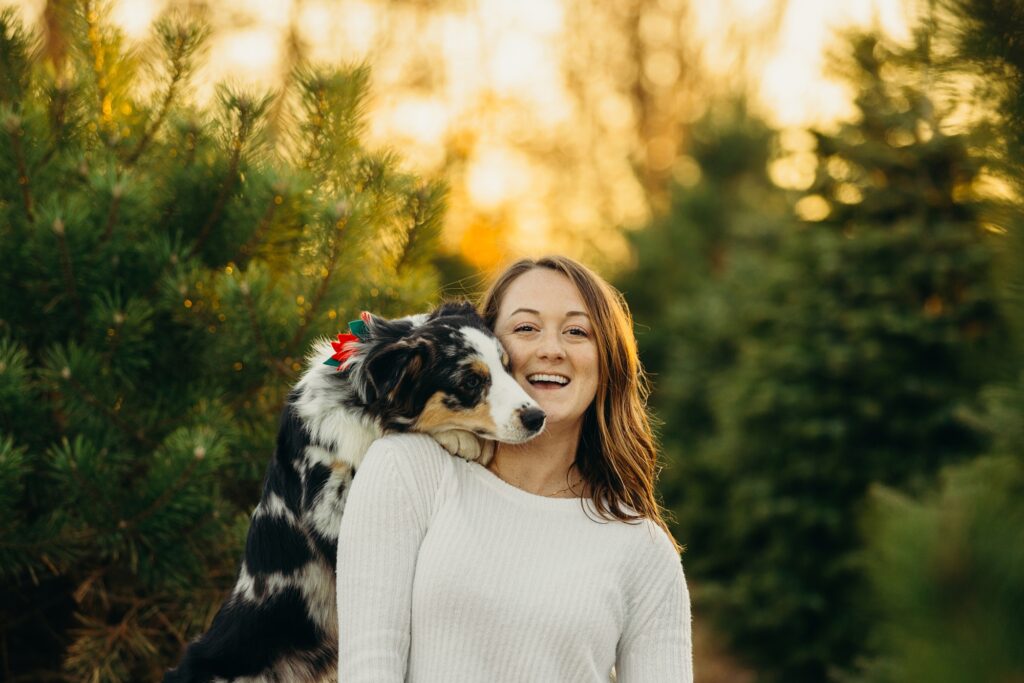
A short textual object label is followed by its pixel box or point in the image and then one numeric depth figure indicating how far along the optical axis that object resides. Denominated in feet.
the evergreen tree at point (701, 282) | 26.35
